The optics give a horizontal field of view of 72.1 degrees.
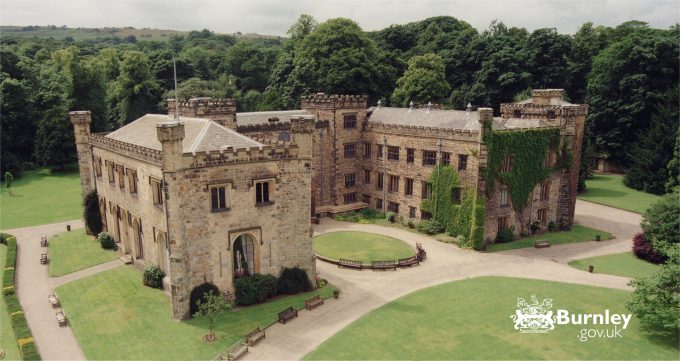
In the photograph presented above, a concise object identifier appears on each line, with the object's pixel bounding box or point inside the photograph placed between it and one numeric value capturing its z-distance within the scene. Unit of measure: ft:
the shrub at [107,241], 135.64
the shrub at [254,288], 100.54
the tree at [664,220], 125.39
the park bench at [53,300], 101.76
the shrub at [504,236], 146.82
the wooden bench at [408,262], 126.31
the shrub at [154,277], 108.37
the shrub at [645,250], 131.44
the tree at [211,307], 87.61
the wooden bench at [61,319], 93.56
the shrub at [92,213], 147.23
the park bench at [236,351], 80.35
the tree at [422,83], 258.37
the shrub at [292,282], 106.42
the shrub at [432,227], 154.20
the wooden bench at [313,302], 100.32
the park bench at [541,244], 143.02
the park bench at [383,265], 123.75
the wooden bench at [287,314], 94.32
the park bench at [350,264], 124.16
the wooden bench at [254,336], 85.51
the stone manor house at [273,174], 95.71
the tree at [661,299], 84.33
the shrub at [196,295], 95.76
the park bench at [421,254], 130.78
